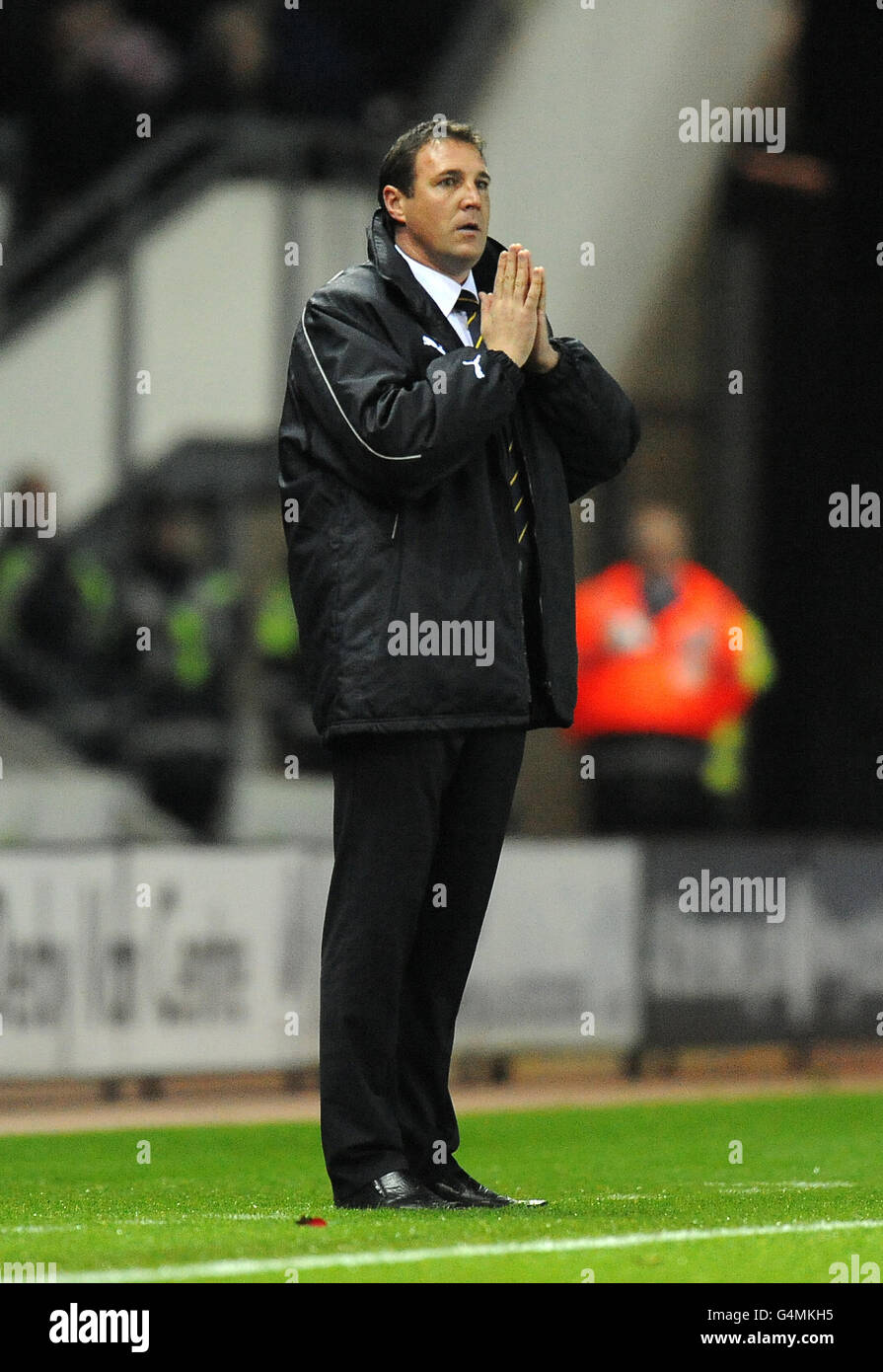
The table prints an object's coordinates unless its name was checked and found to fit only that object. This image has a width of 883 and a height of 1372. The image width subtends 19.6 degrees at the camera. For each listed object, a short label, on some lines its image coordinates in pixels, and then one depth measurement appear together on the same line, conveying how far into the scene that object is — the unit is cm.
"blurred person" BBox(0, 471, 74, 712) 1395
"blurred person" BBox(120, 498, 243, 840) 1397
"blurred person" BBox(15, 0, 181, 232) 1511
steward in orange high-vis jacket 1350
